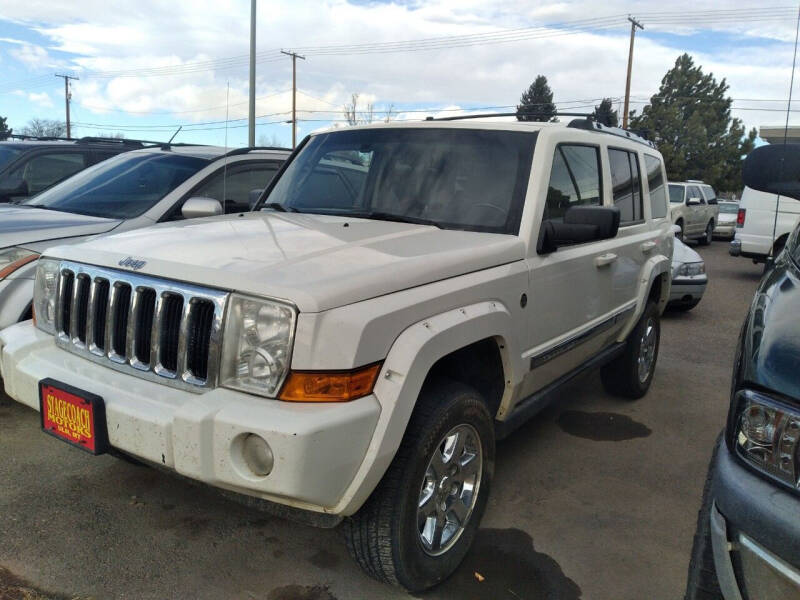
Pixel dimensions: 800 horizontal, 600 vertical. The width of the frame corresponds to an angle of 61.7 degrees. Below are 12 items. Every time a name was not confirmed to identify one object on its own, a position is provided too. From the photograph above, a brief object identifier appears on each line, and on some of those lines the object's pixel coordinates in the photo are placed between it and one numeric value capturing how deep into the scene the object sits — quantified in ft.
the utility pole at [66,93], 176.84
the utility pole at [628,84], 112.65
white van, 38.34
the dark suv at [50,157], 23.66
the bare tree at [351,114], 136.22
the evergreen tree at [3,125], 144.97
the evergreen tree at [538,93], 197.26
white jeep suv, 7.13
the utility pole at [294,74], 100.92
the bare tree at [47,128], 122.72
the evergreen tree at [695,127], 163.53
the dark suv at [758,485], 5.20
